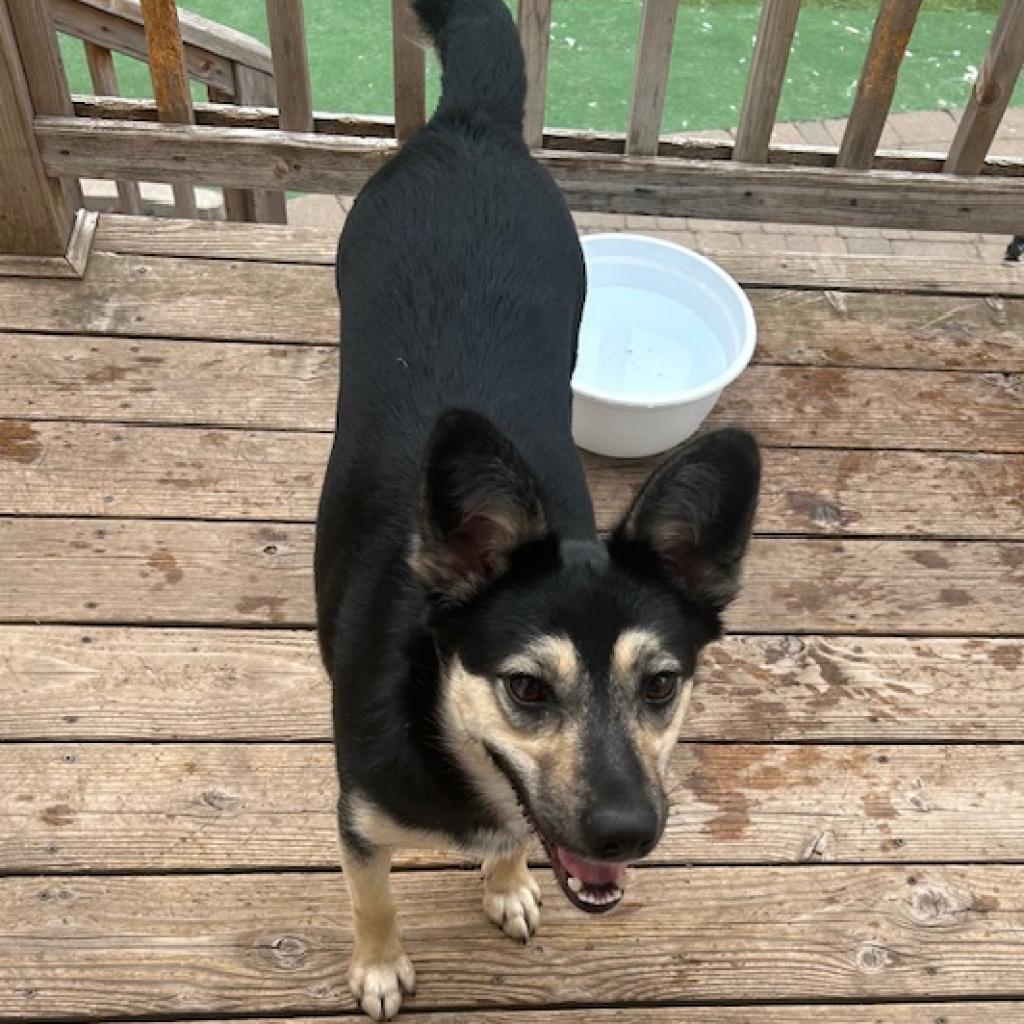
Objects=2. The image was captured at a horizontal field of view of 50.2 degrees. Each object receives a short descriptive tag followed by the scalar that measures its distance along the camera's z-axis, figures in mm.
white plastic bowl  3086
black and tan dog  1627
